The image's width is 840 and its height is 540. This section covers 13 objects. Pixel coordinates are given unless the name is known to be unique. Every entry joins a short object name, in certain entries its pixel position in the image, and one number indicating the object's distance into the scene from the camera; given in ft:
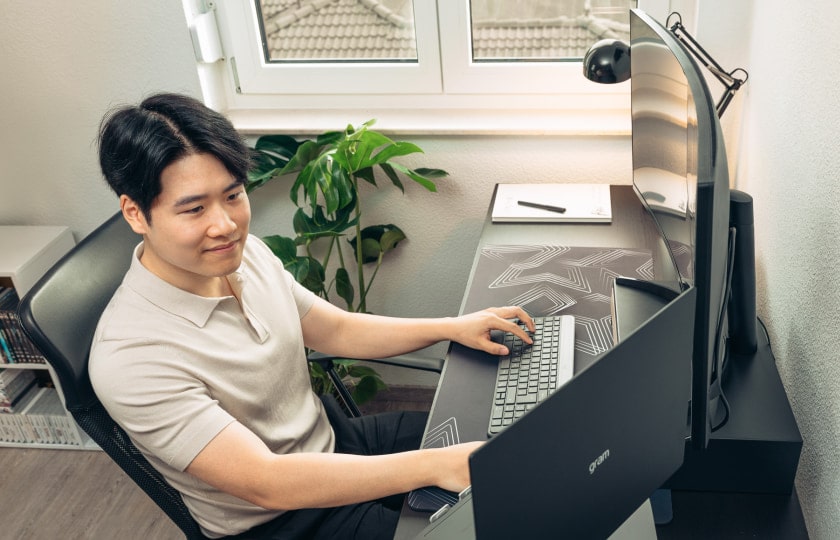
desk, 3.74
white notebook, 6.54
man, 4.00
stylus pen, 6.60
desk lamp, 5.76
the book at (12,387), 8.28
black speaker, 4.08
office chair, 4.07
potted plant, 6.86
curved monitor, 3.02
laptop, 2.47
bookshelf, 7.73
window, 7.28
